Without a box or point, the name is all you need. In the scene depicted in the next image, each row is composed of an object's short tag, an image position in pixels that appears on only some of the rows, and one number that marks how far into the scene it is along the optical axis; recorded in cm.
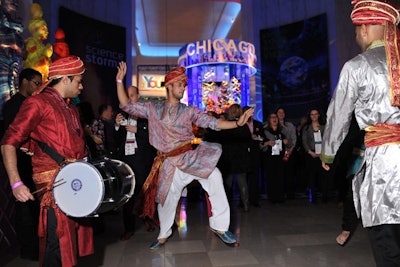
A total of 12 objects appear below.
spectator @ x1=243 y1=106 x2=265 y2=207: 535
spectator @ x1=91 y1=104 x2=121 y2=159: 405
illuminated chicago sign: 1038
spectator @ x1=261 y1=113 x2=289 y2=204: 552
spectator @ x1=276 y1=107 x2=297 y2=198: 567
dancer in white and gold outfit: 174
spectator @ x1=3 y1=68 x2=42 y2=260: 308
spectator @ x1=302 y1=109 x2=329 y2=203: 537
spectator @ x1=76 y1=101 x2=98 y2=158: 390
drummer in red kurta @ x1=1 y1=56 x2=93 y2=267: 187
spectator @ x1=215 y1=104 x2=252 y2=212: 499
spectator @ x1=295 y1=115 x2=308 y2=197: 600
